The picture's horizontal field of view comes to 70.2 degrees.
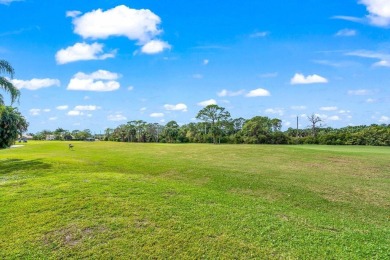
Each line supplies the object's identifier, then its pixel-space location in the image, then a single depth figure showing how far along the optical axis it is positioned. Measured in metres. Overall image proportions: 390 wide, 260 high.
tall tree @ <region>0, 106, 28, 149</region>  23.68
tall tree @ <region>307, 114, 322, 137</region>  64.25
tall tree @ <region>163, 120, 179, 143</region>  68.69
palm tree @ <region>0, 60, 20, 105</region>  16.33
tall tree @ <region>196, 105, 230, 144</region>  62.69
